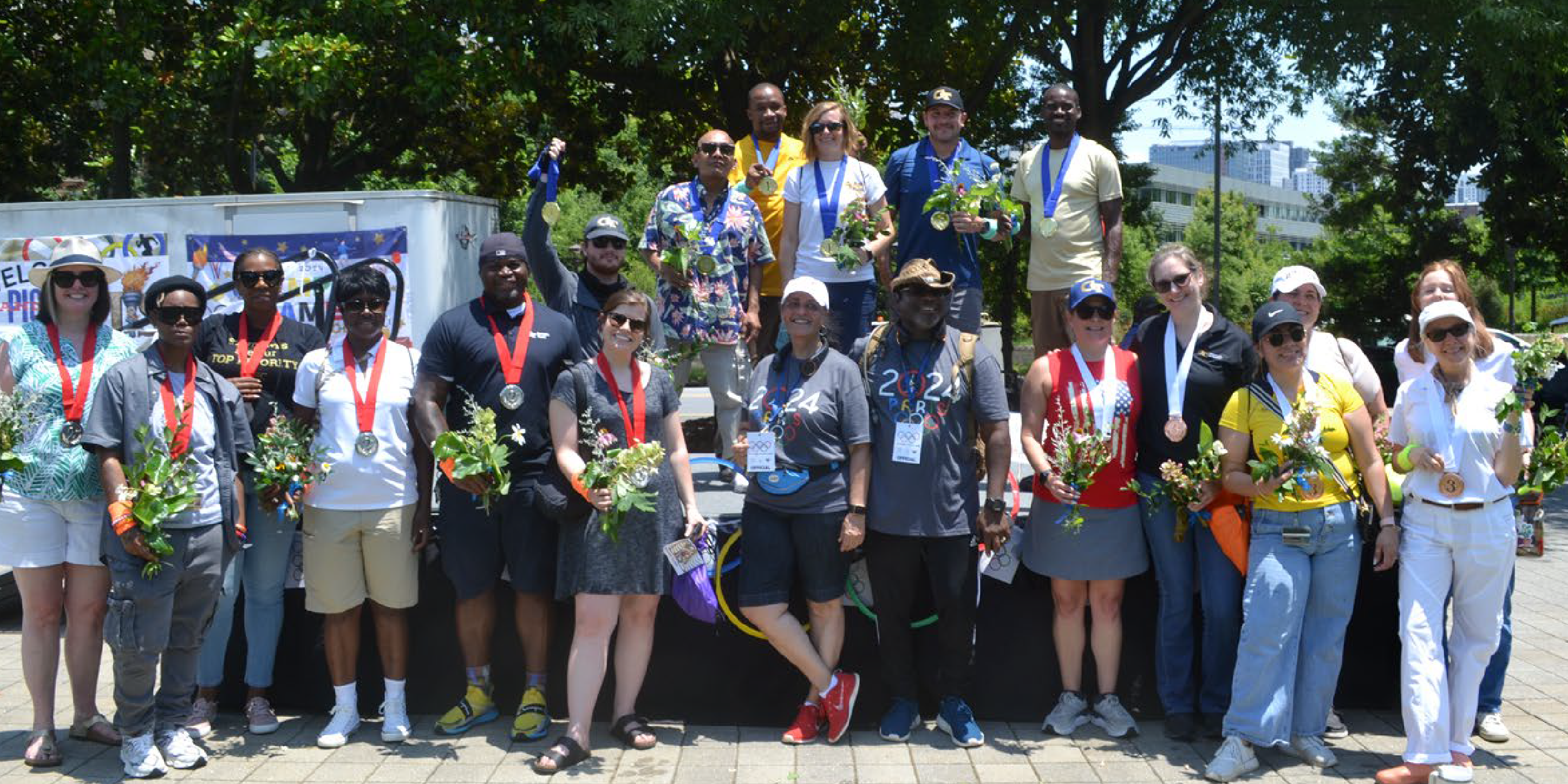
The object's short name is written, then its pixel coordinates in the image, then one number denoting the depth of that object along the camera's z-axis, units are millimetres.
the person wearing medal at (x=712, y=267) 6582
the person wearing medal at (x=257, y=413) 5684
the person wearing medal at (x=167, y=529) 5086
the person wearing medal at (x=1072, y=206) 7035
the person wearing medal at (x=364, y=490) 5445
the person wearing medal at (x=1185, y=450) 5473
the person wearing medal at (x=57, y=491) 5230
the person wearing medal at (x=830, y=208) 6867
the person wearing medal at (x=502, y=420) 5508
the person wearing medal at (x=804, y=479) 5371
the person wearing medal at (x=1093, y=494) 5523
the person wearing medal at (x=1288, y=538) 5152
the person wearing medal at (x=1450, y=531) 5023
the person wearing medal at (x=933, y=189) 6898
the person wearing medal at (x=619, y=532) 5332
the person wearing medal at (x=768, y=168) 7012
